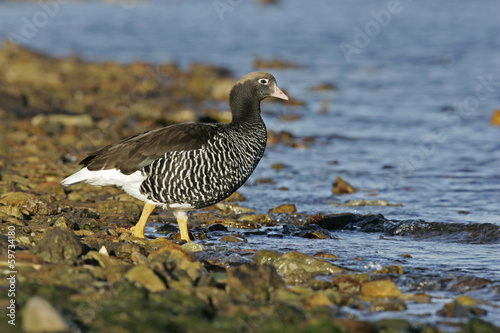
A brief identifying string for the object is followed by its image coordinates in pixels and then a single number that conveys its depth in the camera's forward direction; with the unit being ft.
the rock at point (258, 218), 62.34
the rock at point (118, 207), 61.62
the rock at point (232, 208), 65.57
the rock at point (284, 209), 65.62
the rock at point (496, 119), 110.63
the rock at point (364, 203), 70.18
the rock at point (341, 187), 75.61
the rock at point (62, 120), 95.55
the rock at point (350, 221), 62.31
